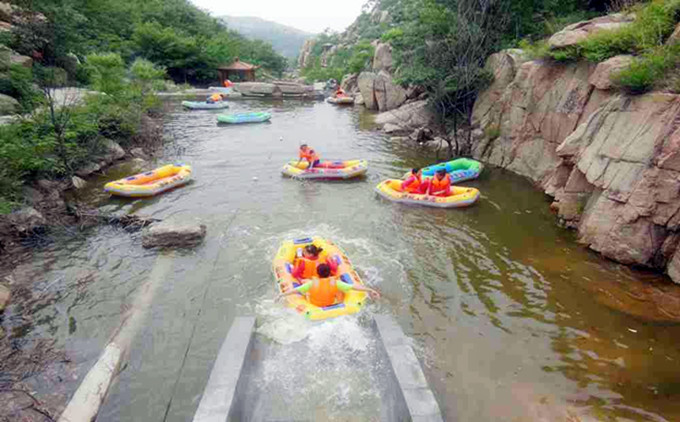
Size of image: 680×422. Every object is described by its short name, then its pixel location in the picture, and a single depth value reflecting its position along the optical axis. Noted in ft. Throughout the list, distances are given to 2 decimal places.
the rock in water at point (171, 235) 28.81
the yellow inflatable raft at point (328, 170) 43.98
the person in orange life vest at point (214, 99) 91.04
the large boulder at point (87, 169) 41.57
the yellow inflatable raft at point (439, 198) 36.37
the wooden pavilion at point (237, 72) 136.67
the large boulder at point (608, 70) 30.09
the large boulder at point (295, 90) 119.44
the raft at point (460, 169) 43.11
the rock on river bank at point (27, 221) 27.73
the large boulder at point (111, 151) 45.84
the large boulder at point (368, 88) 95.25
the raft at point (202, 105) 88.22
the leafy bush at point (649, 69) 26.40
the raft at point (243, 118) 73.46
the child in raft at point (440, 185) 37.27
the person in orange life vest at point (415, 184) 37.93
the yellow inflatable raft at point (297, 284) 20.47
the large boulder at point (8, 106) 37.86
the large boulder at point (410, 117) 68.39
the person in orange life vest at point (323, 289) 20.85
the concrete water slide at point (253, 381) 13.08
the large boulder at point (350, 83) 125.08
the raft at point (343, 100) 105.70
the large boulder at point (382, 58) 97.51
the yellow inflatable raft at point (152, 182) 37.42
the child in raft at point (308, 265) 23.41
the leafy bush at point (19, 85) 40.62
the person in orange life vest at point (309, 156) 44.50
